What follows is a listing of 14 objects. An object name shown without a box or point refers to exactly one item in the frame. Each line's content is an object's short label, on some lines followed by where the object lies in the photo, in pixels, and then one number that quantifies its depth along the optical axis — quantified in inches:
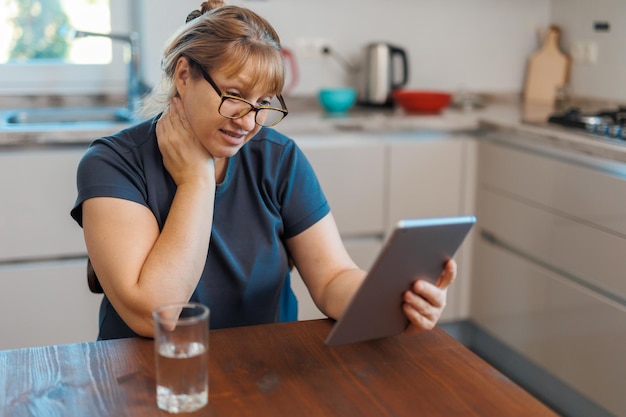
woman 50.5
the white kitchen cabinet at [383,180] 106.3
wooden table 37.9
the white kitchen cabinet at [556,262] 87.9
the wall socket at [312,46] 124.6
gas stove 91.5
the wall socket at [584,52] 124.3
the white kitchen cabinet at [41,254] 95.6
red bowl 120.0
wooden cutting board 131.4
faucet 109.9
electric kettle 122.7
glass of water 36.7
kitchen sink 112.0
